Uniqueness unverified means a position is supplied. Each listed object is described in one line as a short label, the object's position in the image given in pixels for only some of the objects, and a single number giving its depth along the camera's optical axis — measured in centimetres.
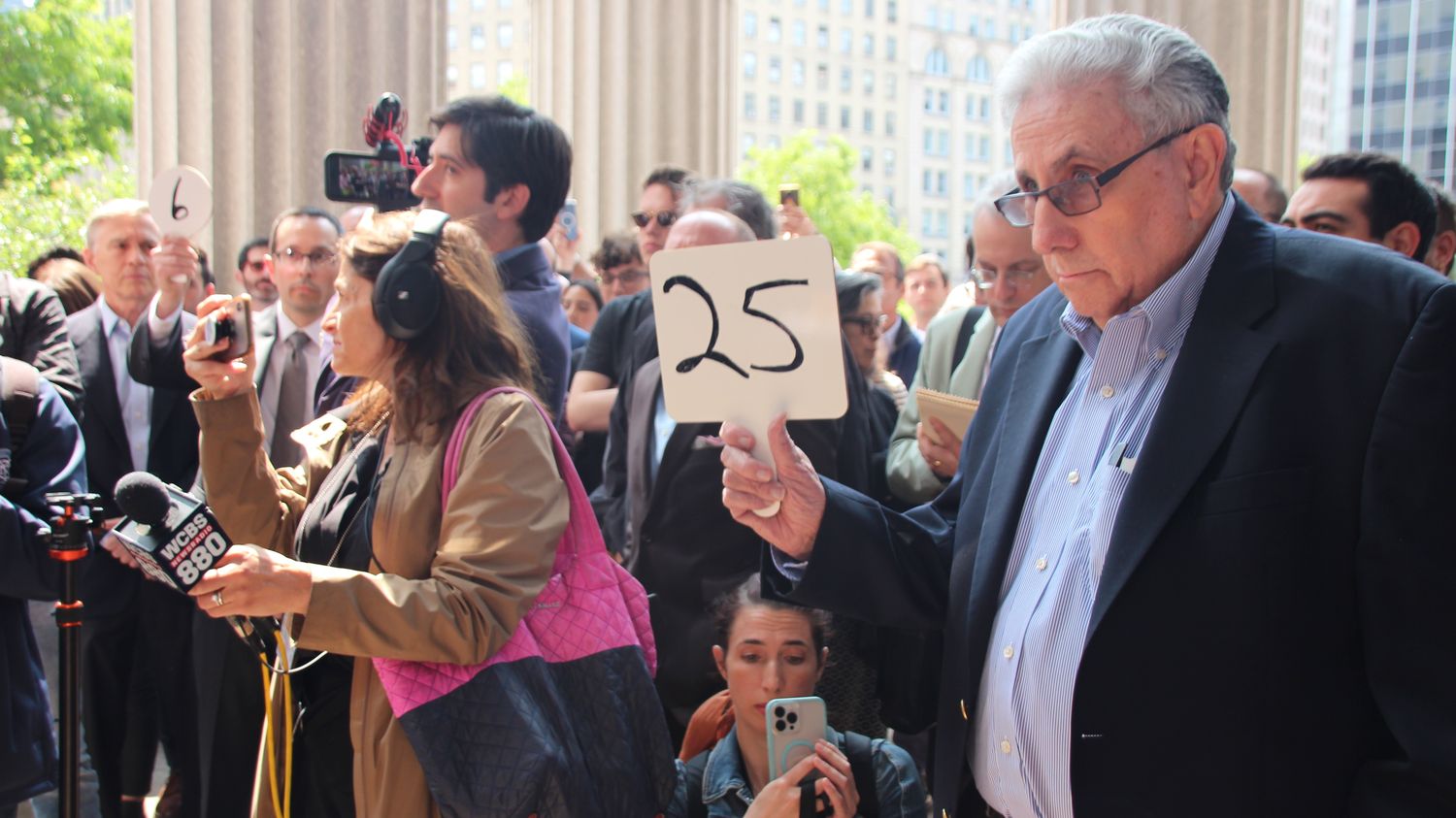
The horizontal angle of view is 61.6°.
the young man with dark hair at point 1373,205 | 345
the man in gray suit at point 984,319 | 341
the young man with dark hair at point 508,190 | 322
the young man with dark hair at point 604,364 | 405
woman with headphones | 218
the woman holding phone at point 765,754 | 268
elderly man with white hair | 153
